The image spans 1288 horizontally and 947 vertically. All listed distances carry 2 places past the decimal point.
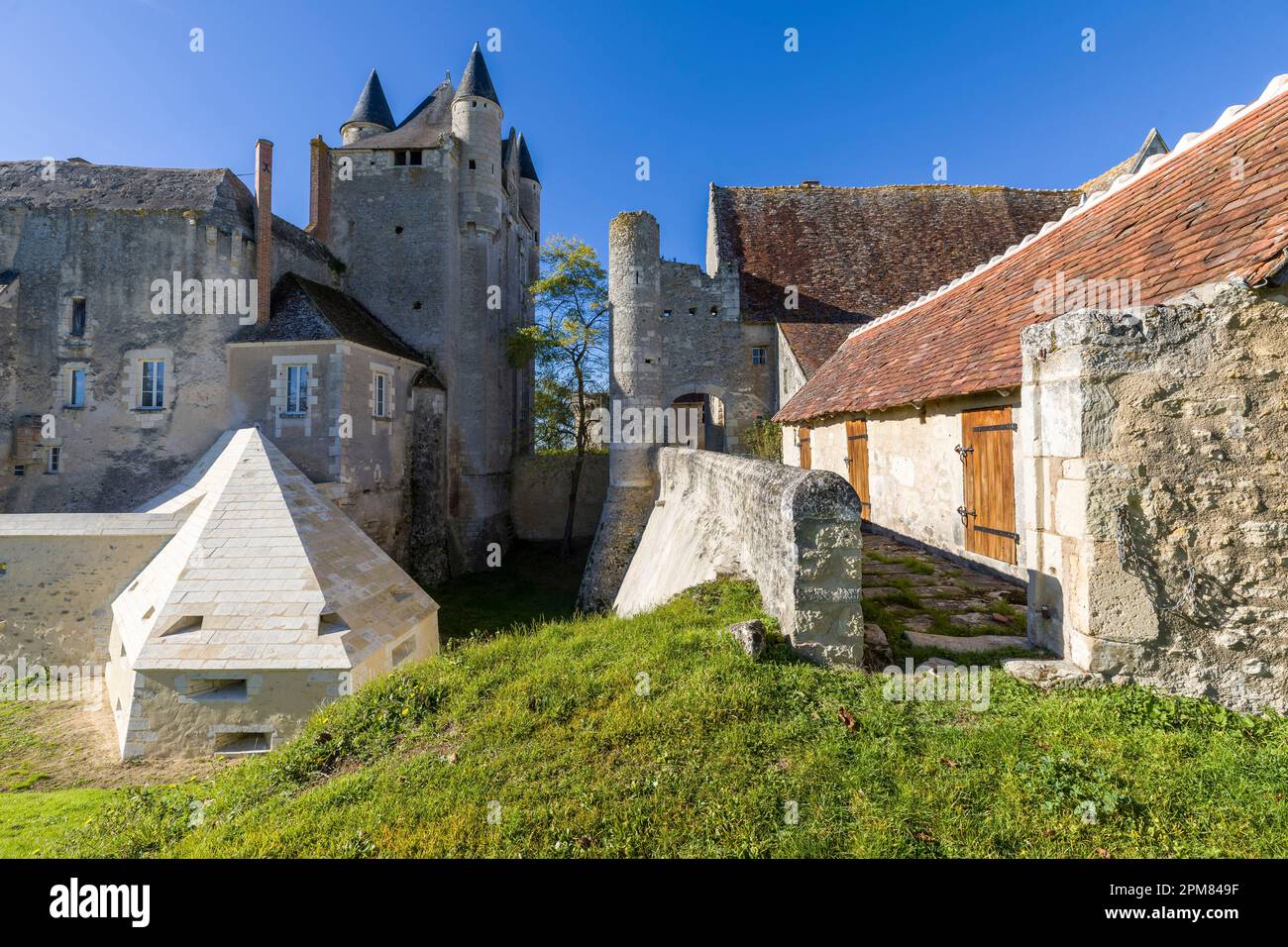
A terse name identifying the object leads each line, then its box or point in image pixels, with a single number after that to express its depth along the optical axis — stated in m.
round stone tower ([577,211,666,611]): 17.11
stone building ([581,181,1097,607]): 17.52
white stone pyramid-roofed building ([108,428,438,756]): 8.63
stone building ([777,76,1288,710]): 4.00
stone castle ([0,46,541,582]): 16.12
